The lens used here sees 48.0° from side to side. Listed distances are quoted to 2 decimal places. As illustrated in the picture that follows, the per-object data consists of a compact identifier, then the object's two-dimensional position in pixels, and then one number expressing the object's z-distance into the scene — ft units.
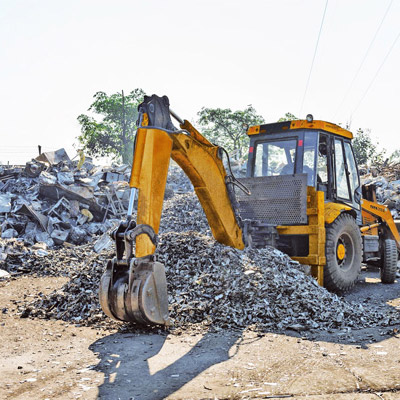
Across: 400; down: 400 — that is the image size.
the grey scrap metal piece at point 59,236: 41.91
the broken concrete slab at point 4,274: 31.69
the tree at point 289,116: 117.78
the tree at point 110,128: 117.60
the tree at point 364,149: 100.22
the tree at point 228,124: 113.39
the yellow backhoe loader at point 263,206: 14.55
